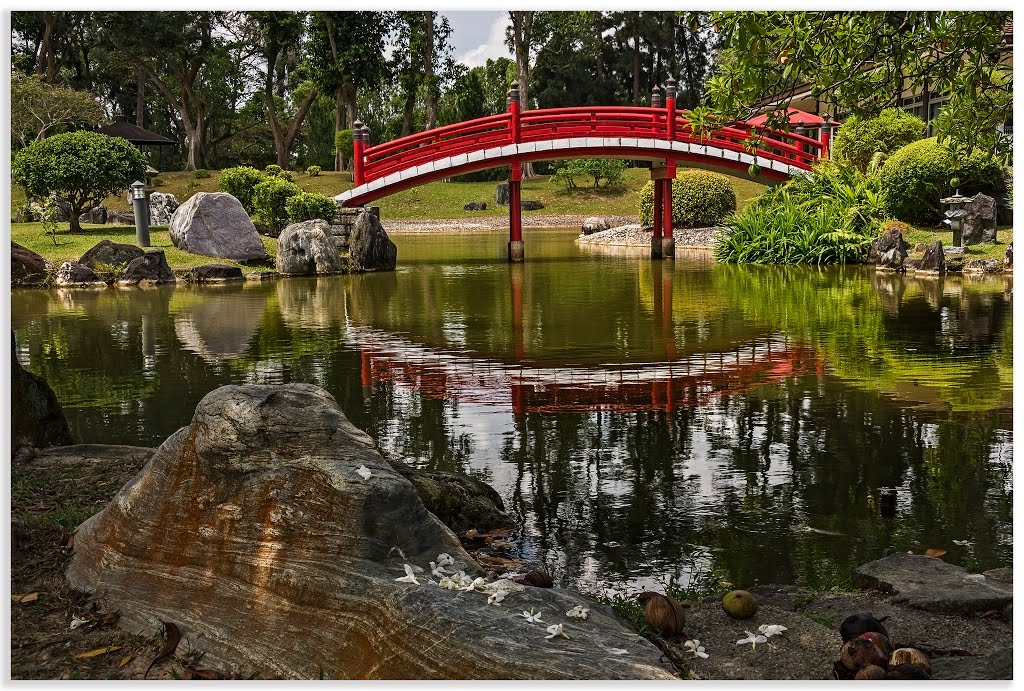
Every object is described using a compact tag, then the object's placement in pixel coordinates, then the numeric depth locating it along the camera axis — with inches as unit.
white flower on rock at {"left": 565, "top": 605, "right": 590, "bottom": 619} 137.9
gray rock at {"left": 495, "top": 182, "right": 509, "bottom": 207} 1691.7
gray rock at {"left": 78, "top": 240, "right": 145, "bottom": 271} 753.6
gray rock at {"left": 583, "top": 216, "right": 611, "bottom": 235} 1296.8
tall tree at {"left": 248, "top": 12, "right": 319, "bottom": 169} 1648.6
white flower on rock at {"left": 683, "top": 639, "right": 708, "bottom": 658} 145.5
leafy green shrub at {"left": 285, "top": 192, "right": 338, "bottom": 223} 928.3
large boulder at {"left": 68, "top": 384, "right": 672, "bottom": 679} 129.0
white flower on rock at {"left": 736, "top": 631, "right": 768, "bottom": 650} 149.5
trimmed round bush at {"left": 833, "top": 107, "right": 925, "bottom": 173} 951.0
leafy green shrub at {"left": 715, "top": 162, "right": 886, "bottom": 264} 815.1
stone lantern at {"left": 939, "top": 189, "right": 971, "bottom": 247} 734.5
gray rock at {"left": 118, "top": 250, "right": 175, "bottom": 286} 735.1
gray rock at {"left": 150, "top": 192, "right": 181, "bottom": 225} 1048.2
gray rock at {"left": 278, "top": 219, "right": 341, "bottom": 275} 794.2
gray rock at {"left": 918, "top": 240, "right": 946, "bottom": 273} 704.4
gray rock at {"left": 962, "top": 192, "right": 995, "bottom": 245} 746.8
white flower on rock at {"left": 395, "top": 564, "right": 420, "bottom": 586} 137.0
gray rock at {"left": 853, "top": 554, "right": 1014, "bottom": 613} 161.9
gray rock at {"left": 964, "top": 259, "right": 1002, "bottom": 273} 689.6
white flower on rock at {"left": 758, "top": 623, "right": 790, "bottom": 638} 151.7
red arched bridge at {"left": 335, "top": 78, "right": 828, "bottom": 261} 878.4
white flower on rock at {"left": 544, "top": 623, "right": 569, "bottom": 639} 129.4
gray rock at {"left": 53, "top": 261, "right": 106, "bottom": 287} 727.1
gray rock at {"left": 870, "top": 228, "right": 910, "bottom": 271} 745.0
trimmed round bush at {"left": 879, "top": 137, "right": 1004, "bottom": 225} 803.4
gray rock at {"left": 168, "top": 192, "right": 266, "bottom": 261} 808.3
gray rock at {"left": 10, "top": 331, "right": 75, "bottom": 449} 241.9
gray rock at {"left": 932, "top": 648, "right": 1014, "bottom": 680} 129.7
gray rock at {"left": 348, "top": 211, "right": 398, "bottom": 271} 829.2
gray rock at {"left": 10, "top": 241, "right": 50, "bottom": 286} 722.8
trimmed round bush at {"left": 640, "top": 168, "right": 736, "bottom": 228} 1072.2
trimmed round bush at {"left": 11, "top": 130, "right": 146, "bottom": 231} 839.1
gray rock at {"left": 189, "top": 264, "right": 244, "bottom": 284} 754.8
